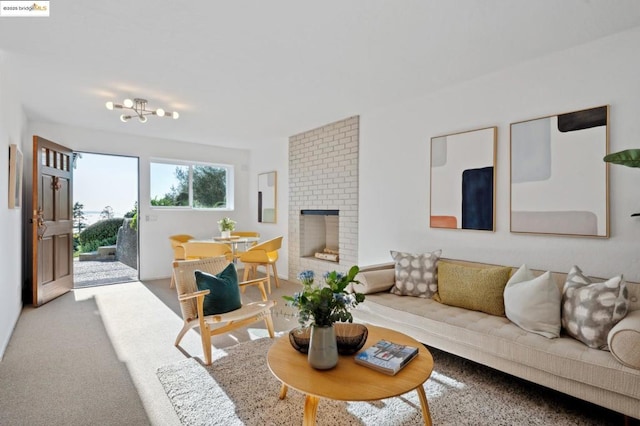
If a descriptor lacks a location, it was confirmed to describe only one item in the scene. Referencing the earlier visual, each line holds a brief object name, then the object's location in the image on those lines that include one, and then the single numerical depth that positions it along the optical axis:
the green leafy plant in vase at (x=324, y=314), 1.65
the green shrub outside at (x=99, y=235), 7.35
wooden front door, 4.05
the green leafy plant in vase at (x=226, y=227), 5.39
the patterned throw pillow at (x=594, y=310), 1.88
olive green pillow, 2.52
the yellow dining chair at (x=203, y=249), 4.57
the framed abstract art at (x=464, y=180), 3.02
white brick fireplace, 4.45
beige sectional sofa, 1.68
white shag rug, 1.88
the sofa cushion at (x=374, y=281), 3.05
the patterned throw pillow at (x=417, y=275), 2.99
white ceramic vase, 1.67
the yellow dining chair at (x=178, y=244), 5.12
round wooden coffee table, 1.48
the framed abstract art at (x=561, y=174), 2.42
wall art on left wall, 3.19
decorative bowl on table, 1.84
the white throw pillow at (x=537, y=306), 2.11
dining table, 4.98
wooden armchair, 2.59
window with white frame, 5.94
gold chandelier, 3.67
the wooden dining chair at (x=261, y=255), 4.95
